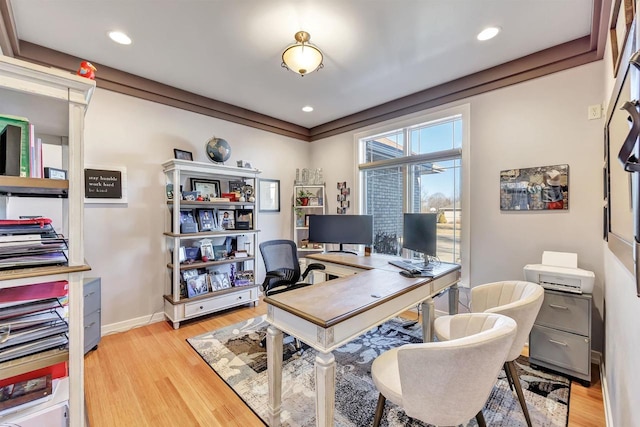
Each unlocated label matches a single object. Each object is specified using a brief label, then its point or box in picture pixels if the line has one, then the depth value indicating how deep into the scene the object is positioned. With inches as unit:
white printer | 82.7
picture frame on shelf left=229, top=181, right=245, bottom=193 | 145.7
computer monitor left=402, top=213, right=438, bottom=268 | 92.8
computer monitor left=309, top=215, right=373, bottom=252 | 142.9
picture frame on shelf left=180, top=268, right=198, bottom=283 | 126.1
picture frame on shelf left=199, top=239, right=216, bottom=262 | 135.0
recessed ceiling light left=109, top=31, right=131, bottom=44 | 89.0
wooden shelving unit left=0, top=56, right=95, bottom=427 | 39.0
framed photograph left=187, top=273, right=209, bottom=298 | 126.1
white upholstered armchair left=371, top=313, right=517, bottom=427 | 42.5
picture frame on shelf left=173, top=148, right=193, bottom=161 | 129.0
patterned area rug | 69.1
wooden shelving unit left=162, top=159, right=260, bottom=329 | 121.0
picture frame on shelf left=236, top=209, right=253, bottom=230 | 145.8
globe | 136.1
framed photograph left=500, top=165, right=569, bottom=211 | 97.6
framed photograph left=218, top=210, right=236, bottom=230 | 143.9
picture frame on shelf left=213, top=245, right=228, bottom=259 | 141.4
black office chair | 112.0
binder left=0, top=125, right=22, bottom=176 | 39.8
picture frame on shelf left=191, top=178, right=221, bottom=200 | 136.6
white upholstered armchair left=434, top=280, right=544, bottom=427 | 62.1
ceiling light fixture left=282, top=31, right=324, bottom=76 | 83.7
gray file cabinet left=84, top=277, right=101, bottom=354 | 95.5
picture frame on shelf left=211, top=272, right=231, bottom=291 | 136.0
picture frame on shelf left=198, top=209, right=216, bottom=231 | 135.0
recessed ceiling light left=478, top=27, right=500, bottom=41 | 87.5
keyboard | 97.2
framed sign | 109.9
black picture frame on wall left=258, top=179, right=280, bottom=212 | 168.1
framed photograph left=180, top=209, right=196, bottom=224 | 126.9
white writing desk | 54.1
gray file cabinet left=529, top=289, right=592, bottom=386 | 80.5
